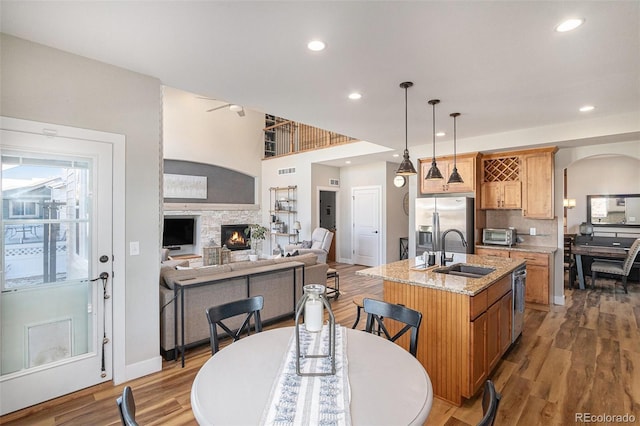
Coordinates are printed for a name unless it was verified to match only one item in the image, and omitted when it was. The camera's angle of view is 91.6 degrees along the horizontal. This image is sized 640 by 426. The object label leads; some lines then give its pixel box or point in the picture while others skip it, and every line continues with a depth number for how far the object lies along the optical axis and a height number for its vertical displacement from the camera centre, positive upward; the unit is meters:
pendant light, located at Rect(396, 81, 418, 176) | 3.19 +0.45
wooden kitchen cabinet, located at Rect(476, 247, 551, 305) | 4.75 -0.98
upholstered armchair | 6.65 -0.76
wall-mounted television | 8.12 -0.50
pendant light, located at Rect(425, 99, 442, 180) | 3.45 +0.44
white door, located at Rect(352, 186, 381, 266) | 8.11 -0.38
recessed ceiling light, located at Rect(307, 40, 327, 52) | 2.28 +1.24
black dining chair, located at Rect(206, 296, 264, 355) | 1.92 -0.66
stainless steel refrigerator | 5.29 -0.18
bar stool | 3.24 -0.98
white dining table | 1.12 -0.73
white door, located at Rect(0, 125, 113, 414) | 2.31 -0.43
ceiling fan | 5.54 +1.92
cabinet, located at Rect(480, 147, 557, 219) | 4.91 +0.49
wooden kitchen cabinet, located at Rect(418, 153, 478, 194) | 5.38 +0.69
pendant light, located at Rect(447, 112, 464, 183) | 3.84 +0.44
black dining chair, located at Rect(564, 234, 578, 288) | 6.12 -0.99
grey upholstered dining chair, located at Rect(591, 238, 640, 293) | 5.12 -0.99
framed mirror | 7.31 +0.02
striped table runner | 1.09 -0.73
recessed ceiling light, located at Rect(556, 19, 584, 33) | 2.04 +1.24
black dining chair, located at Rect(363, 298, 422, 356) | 1.84 -0.66
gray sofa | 3.15 -0.90
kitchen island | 2.33 -0.88
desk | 5.50 -0.75
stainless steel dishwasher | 3.21 -0.92
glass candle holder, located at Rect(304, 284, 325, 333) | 1.42 -0.45
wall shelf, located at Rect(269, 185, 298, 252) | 8.54 -0.05
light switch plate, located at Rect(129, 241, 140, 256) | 2.80 -0.32
